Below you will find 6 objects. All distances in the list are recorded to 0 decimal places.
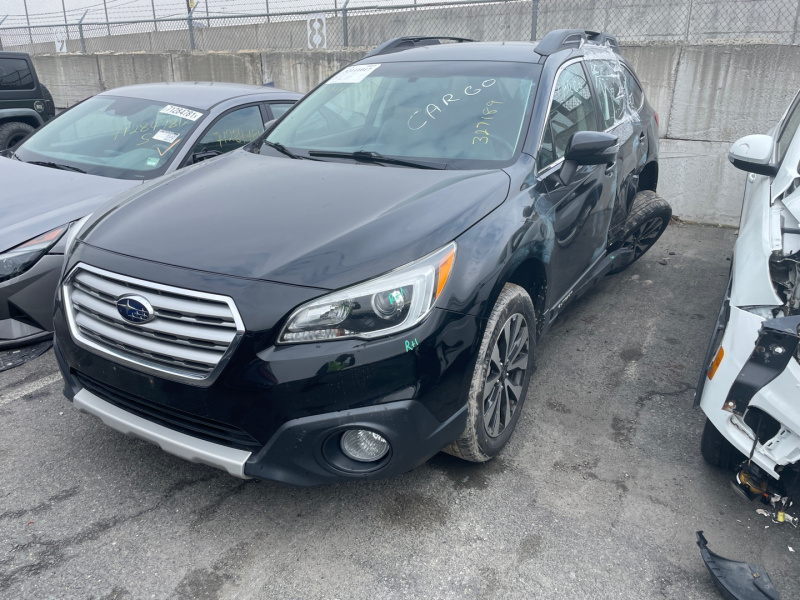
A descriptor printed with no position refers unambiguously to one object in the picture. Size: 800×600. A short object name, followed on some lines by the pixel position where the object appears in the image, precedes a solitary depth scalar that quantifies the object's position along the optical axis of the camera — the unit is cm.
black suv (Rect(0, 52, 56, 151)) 799
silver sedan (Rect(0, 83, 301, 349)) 360
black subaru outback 215
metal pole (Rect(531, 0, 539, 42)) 779
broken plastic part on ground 216
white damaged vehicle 219
